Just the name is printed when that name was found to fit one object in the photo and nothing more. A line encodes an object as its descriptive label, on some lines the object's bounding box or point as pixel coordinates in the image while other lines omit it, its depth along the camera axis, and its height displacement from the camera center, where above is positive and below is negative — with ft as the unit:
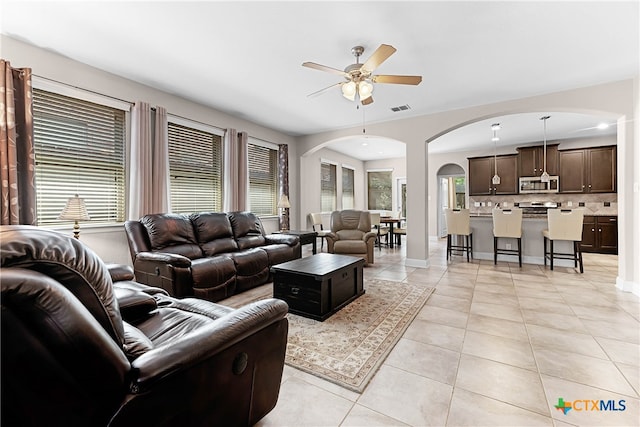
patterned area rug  6.38 -3.51
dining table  22.59 -0.84
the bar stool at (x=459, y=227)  18.02 -1.04
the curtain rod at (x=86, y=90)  9.47 +4.60
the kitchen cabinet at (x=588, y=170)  20.94 +3.13
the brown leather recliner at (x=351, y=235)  16.47 -1.41
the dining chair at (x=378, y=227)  23.29 -1.32
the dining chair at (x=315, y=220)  22.43 -0.64
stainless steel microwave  22.53 +2.14
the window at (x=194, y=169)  13.69 +2.25
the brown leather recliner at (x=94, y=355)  2.31 -1.51
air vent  15.11 +5.69
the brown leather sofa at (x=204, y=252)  9.86 -1.71
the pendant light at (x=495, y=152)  19.30 +5.32
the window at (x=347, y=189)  29.48 +2.51
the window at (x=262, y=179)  18.37 +2.29
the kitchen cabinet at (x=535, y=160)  22.56 +4.15
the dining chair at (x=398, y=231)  23.00 -1.59
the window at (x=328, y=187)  25.76 +2.39
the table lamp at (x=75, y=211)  8.73 +0.07
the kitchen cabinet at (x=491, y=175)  23.88 +3.19
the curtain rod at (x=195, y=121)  13.37 +4.68
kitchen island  16.66 -1.92
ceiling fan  8.35 +4.31
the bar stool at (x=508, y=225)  16.35 -0.84
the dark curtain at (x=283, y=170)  19.90 +3.00
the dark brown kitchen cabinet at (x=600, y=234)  20.57 -1.78
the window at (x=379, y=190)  31.94 +2.56
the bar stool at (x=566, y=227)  14.82 -0.88
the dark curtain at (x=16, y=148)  8.21 +1.98
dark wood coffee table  9.05 -2.51
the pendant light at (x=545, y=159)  17.62 +4.19
